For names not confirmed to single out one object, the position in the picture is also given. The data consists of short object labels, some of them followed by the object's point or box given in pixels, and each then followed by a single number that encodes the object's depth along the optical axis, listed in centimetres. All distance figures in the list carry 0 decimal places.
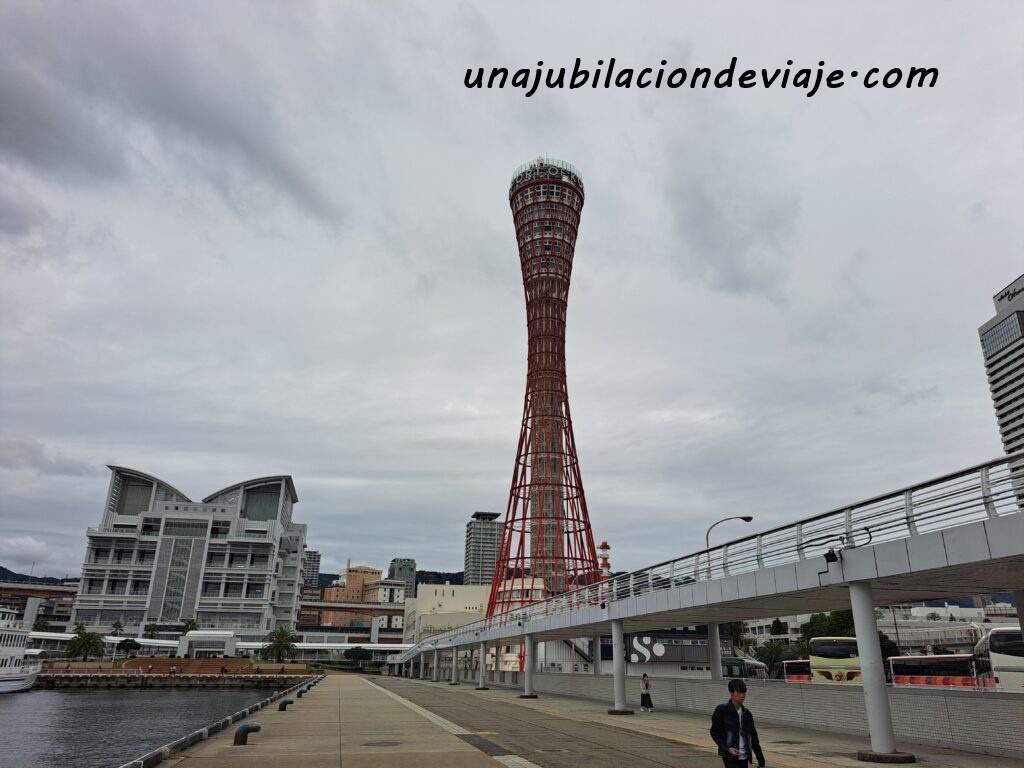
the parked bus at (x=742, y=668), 5281
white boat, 5597
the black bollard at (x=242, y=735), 1461
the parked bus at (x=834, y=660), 3681
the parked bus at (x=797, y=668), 4266
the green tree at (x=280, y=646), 8825
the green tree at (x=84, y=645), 8119
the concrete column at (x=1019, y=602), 1523
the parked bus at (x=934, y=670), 2896
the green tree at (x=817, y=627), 8375
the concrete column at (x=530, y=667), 3222
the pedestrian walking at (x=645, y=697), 2406
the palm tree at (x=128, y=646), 8480
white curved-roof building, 9806
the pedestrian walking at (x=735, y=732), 759
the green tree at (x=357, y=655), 11244
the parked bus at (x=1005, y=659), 2555
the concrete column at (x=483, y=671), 4262
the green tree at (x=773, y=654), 9006
